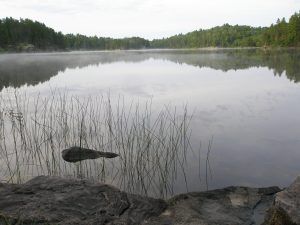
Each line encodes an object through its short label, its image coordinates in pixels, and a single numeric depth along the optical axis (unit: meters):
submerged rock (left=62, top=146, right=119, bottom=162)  5.79
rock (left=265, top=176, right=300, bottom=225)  2.93
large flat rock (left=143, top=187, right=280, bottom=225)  3.64
